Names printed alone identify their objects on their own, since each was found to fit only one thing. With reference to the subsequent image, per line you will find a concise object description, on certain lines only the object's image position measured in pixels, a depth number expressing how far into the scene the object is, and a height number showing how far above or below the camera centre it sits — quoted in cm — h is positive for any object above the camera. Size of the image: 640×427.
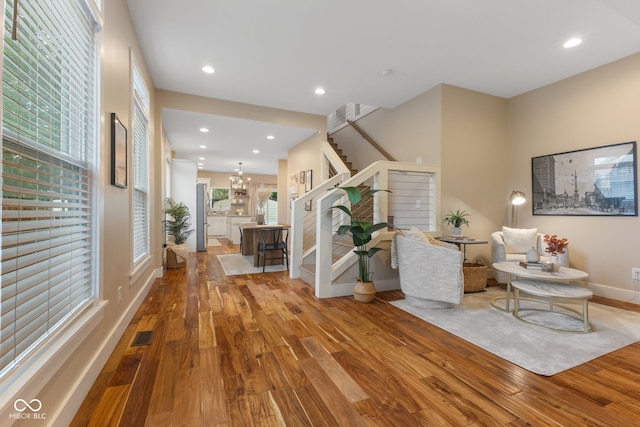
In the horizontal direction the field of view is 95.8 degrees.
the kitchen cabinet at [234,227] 952 -48
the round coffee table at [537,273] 265 -58
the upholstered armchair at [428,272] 296 -63
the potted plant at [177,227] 551 -31
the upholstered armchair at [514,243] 404 -43
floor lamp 428 +19
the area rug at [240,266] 509 -103
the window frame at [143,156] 286 +73
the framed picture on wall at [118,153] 216 +47
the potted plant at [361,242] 337 -35
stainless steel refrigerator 772 -21
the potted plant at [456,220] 408 -10
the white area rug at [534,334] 215 -107
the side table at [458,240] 379 -37
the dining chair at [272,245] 510 -59
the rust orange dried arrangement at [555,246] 294 -33
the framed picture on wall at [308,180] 626 +71
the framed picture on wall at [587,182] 351 +42
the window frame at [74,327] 102 -59
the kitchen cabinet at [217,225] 1134 -51
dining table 670 -66
